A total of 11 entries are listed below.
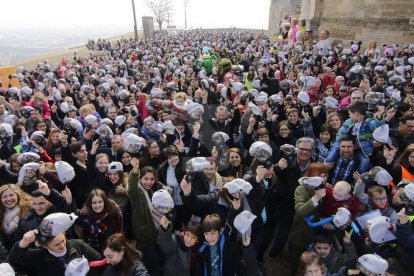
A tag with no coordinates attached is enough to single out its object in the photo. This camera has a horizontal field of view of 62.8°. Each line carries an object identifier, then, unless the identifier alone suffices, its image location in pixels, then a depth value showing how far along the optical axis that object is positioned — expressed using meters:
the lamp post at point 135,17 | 33.42
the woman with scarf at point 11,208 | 3.26
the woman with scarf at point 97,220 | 3.25
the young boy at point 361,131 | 3.94
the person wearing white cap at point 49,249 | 2.54
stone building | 13.48
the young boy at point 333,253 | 2.97
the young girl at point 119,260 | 2.69
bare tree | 61.30
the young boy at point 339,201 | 3.26
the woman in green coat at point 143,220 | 3.36
